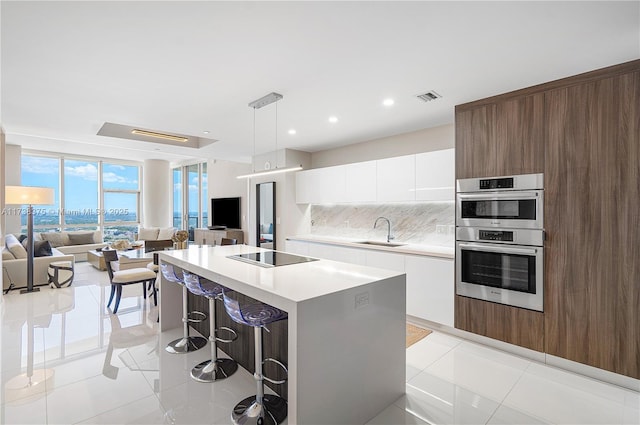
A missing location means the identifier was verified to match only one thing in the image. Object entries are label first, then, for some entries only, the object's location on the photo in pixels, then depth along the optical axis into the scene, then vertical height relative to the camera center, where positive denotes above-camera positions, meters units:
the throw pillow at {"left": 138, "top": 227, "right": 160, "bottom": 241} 8.30 -0.52
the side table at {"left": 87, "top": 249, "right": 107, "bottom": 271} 6.58 -1.01
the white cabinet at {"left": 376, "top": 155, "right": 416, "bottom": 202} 3.89 +0.46
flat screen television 8.22 +0.02
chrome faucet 4.59 -0.28
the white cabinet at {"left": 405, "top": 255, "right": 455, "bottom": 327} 3.36 -0.86
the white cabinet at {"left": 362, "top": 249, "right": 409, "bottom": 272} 3.77 -0.60
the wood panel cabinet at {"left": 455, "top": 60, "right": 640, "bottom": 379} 2.35 +0.07
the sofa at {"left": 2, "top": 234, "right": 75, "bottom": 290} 4.92 -0.84
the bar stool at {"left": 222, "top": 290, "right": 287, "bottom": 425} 1.97 -1.11
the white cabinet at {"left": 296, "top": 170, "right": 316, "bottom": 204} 5.36 +0.49
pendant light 2.97 +1.15
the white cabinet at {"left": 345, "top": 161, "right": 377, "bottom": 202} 4.37 +0.47
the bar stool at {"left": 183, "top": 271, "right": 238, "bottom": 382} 2.54 -1.29
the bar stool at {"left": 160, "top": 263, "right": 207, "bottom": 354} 3.00 -1.31
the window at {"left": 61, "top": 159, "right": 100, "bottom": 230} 8.11 +0.55
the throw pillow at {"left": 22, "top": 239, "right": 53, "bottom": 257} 5.46 -0.62
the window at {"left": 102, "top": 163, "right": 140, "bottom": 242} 8.80 +0.41
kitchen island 1.71 -0.75
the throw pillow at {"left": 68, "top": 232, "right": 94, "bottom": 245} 7.64 -0.61
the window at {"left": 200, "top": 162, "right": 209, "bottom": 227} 9.59 +0.51
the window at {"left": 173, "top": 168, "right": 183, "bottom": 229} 10.41 +0.51
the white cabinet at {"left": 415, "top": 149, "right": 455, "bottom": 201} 3.51 +0.45
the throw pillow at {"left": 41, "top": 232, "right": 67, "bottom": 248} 7.31 -0.57
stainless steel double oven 2.78 -0.26
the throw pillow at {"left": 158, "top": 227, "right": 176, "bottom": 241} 8.23 -0.54
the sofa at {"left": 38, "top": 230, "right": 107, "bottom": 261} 7.32 -0.67
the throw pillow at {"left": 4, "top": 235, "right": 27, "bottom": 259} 5.09 -0.59
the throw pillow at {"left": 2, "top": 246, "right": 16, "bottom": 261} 4.91 -0.66
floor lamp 4.69 +0.24
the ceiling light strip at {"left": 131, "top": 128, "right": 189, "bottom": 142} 4.69 +1.27
